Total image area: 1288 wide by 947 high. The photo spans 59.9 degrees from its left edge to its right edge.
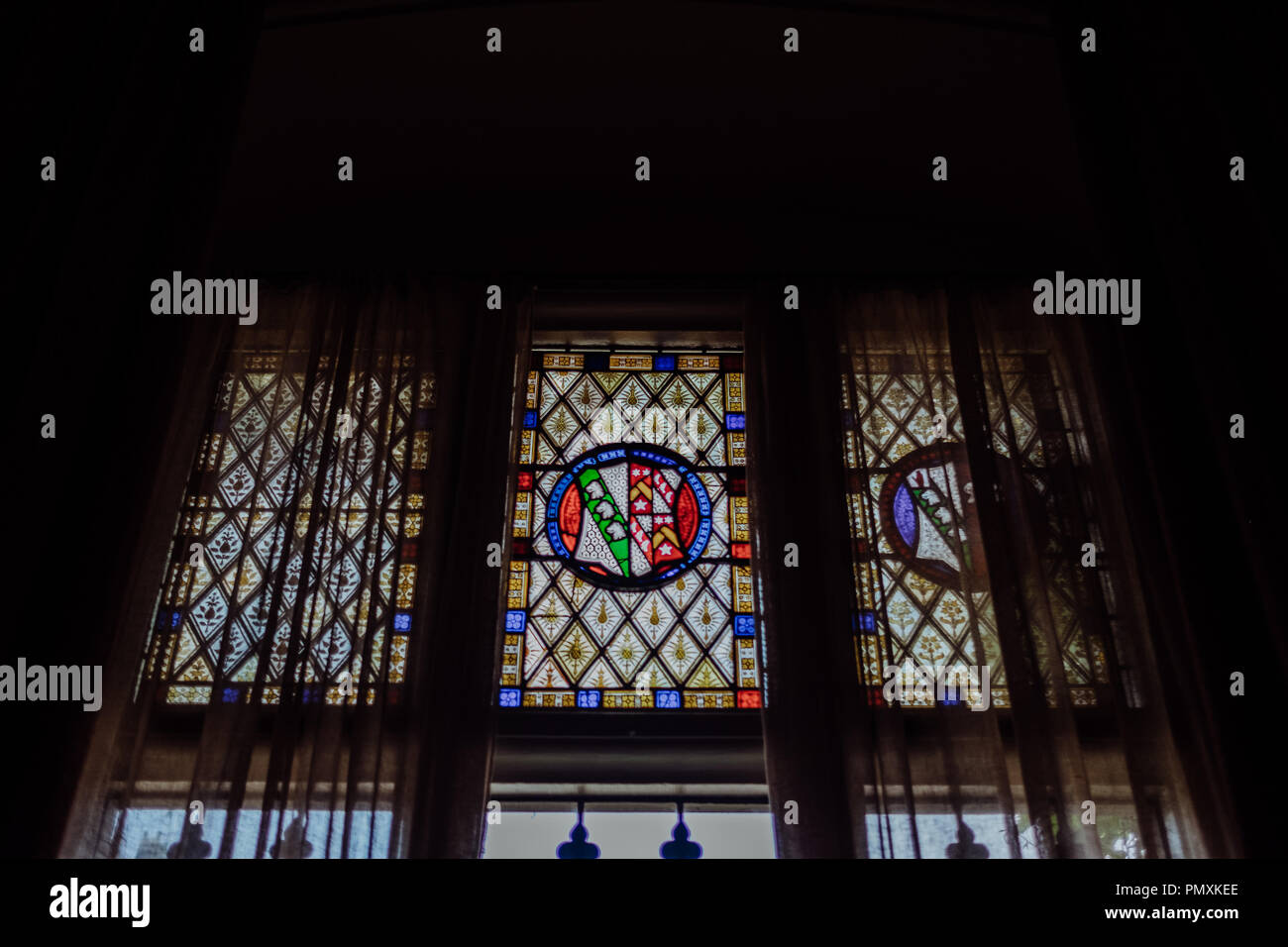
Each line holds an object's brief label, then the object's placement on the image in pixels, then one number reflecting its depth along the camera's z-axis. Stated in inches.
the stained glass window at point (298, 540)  128.3
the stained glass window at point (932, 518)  131.1
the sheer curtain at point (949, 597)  117.3
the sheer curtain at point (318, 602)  116.2
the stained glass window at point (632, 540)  145.0
